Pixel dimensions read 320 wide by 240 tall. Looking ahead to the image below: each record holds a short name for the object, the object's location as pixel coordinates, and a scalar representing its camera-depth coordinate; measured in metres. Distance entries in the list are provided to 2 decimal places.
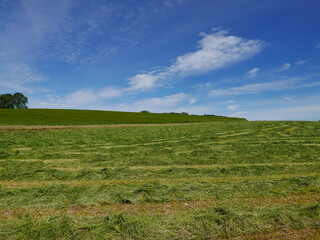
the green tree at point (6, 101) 99.12
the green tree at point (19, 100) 102.75
